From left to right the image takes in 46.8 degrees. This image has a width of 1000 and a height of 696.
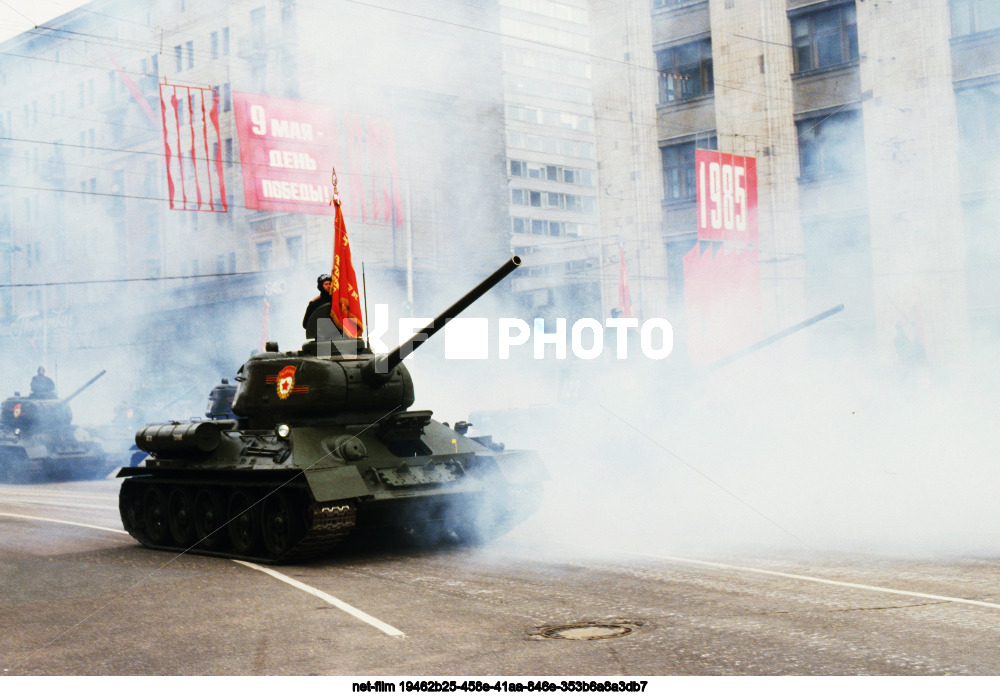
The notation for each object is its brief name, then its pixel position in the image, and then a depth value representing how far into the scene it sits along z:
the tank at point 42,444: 21.31
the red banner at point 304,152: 14.88
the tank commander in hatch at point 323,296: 11.14
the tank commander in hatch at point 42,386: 22.06
